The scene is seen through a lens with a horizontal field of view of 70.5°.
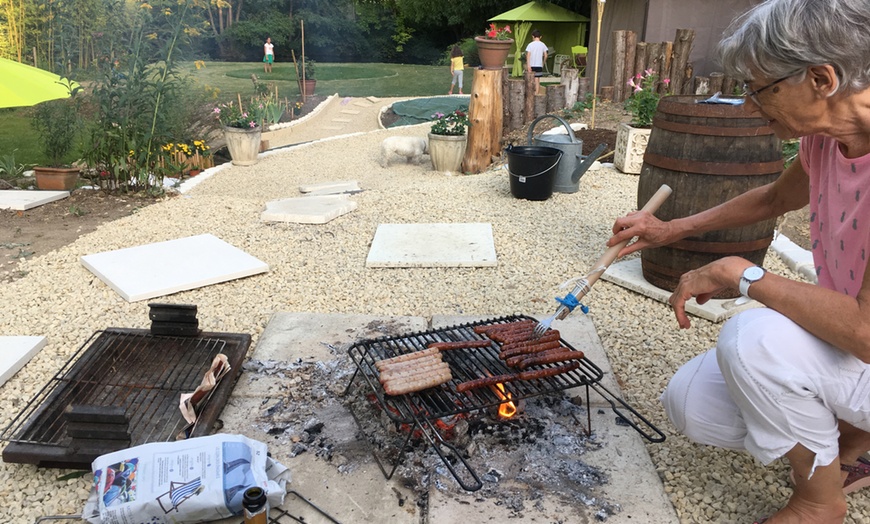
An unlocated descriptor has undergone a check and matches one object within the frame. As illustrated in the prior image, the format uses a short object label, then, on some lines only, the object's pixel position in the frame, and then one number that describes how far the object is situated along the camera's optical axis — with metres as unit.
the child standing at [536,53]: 16.81
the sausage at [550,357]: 2.38
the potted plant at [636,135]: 6.61
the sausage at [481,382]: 2.24
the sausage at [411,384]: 2.20
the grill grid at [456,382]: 2.20
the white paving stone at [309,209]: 5.39
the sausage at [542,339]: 2.50
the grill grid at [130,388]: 2.30
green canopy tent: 20.44
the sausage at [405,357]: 2.39
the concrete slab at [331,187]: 8.21
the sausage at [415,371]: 2.29
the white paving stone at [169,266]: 3.91
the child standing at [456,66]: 18.42
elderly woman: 1.61
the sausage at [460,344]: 2.55
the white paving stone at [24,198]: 5.87
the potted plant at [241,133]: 10.03
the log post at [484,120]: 8.05
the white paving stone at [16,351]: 2.94
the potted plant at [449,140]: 8.66
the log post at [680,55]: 9.39
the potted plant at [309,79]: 18.59
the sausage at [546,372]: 2.31
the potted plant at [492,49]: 10.69
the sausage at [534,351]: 2.39
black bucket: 5.64
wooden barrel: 3.44
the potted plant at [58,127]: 7.67
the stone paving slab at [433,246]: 4.42
